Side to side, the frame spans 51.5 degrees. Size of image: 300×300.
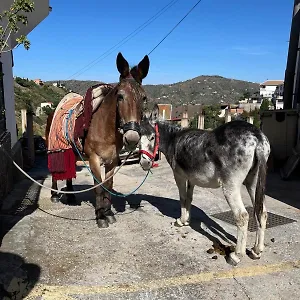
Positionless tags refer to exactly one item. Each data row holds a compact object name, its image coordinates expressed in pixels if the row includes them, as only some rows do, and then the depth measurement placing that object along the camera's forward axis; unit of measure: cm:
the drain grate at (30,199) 586
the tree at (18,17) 317
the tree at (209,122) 1721
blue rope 505
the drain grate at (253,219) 521
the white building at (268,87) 12380
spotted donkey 379
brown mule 421
